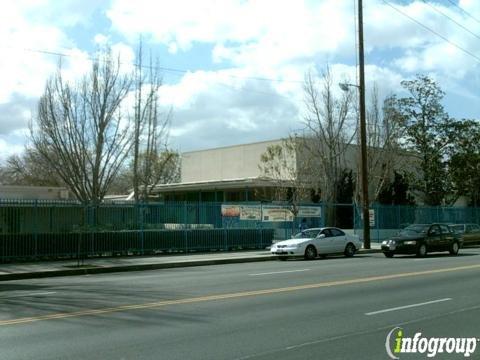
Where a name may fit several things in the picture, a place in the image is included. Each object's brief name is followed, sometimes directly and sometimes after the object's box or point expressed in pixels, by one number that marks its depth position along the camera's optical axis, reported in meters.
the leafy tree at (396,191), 45.72
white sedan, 24.42
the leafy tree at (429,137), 44.22
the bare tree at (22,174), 64.22
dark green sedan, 24.84
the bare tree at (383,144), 41.38
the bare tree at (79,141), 29.28
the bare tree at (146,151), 31.11
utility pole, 28.94
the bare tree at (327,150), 39.25
